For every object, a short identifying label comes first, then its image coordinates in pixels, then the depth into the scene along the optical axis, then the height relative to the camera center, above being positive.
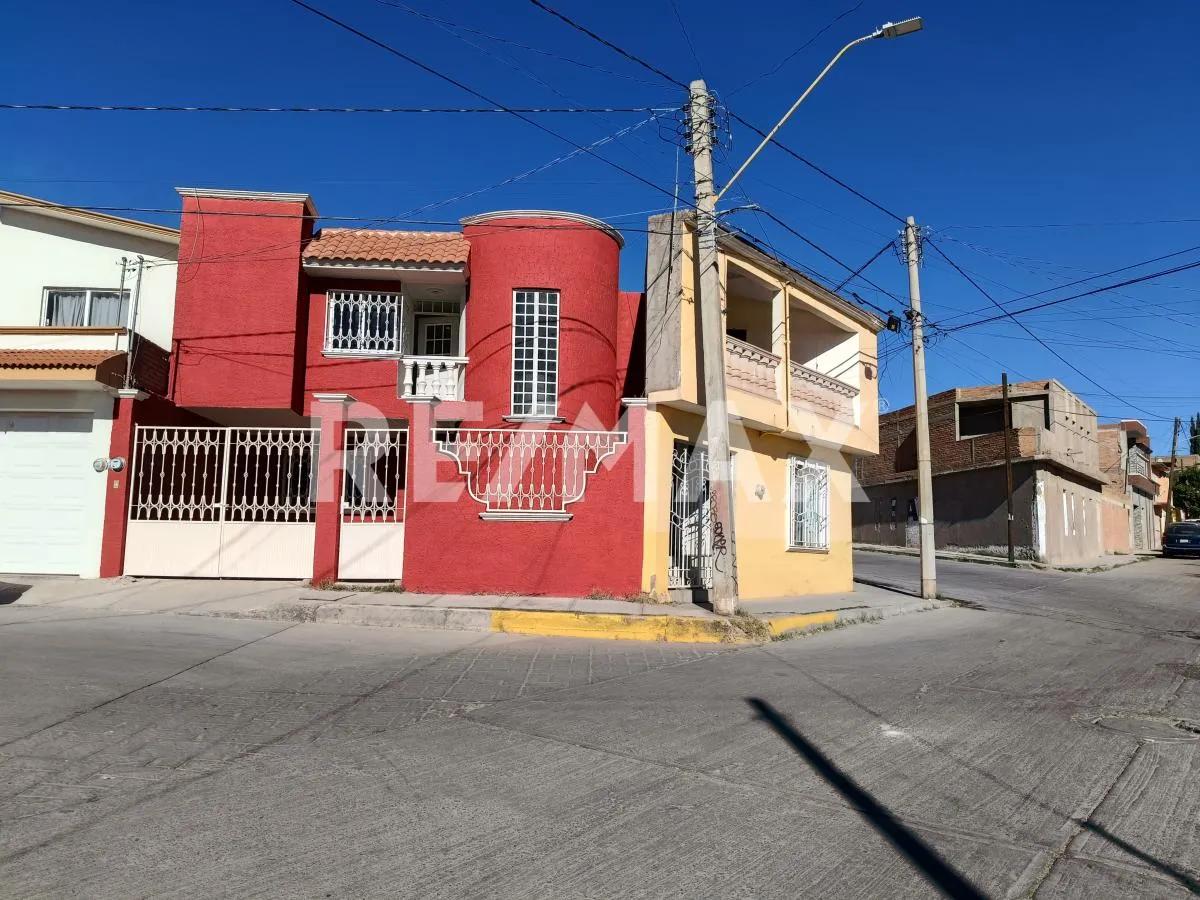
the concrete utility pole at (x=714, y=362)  10.77 +2.19
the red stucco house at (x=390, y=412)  11.49 +1.93
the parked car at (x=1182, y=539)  35.75 +0.12
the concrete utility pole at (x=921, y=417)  16.44 +2.41
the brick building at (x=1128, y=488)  41.16 +2.85
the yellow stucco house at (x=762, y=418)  12.33 +1.95
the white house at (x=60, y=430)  12.10 +1.38
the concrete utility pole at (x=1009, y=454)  27.02 +2.78
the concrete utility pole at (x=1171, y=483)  48.84 +3.52
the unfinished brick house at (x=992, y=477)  28.50 +2.29
